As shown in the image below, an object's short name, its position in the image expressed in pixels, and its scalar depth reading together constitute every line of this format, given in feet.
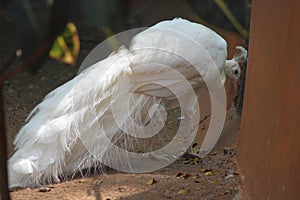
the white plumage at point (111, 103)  29.50
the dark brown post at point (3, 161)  10.49
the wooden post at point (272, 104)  16.79
